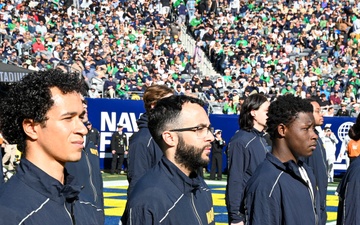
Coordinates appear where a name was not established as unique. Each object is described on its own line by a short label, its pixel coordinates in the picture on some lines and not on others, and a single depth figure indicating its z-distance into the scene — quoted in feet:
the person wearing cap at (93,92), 85.10
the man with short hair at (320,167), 24.69
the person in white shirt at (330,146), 73.26
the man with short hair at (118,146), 76.74
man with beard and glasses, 14.39
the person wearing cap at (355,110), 87.65
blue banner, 78.69
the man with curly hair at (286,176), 17.22
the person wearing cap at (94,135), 60.99
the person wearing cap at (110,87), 88.28
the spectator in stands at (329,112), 80.30
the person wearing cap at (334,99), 96.58
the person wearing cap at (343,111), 86.22
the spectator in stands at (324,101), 86.17
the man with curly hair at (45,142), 11.35
